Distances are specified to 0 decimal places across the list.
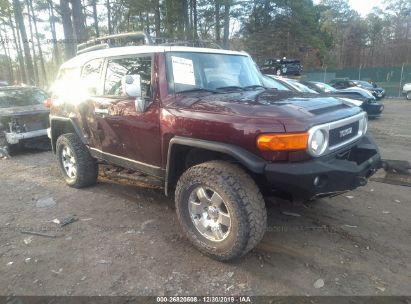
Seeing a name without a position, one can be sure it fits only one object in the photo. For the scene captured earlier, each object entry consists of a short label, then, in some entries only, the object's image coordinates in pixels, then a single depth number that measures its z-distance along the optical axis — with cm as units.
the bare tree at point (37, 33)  3166
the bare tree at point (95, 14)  2764
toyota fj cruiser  300
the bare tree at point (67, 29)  1389
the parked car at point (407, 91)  2252
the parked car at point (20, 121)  810
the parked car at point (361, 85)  2181
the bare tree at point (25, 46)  2135
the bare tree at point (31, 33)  3218
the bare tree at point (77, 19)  1346
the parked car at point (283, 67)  2383
